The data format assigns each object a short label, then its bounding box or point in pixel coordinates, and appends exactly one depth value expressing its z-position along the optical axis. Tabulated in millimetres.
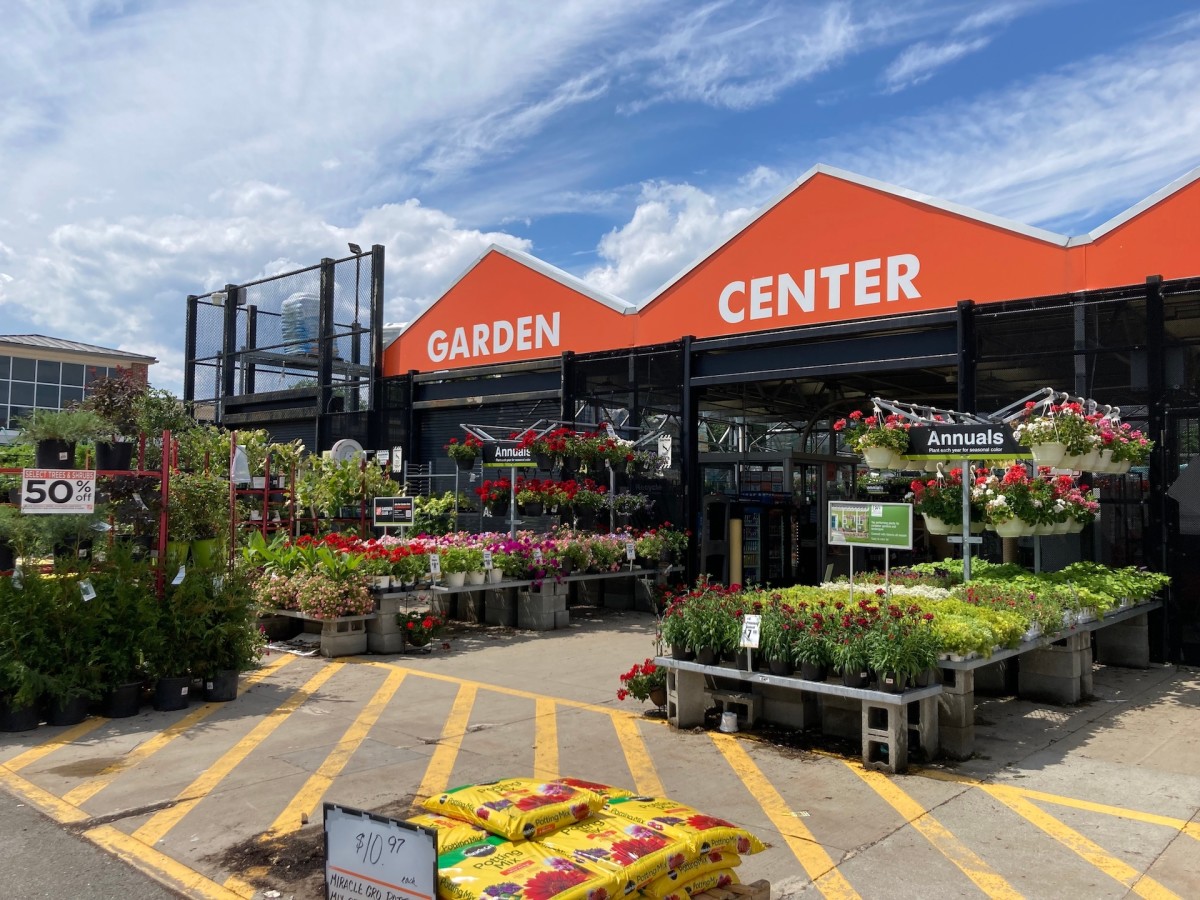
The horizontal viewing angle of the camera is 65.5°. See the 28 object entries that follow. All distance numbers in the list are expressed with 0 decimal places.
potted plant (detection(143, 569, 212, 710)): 8508
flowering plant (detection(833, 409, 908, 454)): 9602
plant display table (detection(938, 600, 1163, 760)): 7164
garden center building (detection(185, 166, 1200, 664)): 11641
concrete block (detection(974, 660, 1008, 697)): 9414
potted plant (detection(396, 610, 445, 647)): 11898
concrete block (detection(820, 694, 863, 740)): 7465
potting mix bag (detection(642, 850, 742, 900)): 3504
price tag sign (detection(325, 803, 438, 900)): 3219
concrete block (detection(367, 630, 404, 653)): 11742
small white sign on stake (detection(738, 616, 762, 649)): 7305
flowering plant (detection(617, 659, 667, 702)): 8461
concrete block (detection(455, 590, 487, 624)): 14516
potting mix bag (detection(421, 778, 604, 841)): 3674
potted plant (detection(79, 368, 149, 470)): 8750
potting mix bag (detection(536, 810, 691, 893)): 3439
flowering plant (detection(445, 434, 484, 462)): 16469
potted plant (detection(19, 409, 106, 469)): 8336
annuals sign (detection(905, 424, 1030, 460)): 9008
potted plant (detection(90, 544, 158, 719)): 8266
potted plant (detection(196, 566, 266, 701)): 8906
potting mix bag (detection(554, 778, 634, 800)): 4156
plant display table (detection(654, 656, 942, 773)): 6754
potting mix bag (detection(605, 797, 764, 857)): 3742
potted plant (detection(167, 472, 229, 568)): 9328
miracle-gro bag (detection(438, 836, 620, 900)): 3223
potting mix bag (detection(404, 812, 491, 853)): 3621
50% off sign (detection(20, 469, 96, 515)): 7719
